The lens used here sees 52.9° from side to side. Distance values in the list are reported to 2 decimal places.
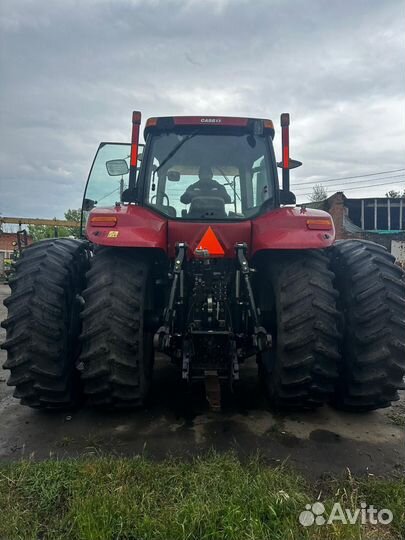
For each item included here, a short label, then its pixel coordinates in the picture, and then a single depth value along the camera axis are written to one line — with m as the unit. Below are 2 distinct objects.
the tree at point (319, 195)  44.17
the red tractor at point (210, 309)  2.75
